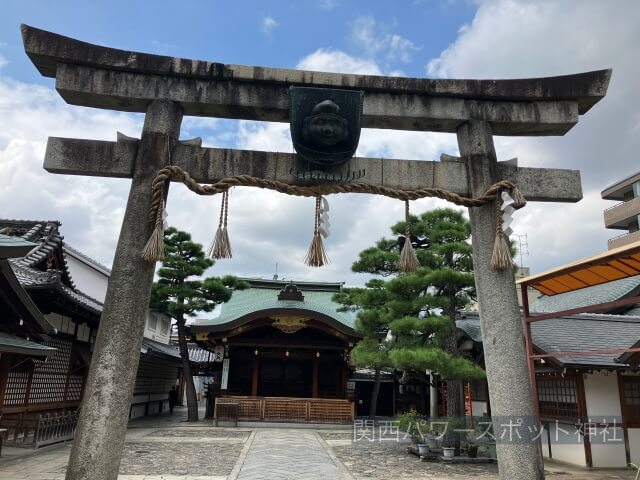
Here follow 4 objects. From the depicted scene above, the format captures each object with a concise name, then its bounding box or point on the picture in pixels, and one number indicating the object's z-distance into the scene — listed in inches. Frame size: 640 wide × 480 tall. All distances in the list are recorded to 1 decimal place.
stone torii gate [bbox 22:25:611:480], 171.8
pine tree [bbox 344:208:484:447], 450.6
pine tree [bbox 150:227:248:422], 744.3
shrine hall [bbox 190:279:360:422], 751.7
